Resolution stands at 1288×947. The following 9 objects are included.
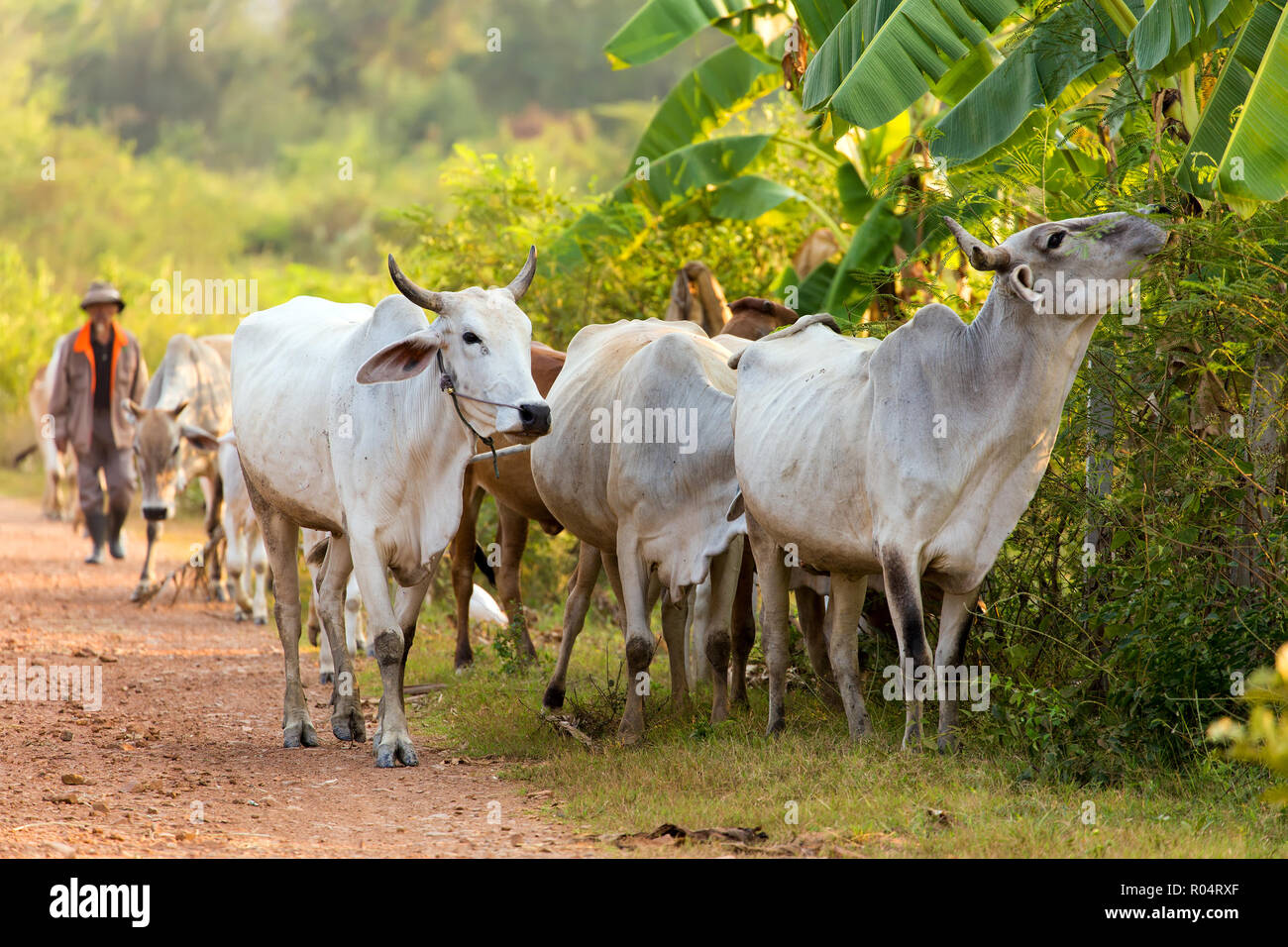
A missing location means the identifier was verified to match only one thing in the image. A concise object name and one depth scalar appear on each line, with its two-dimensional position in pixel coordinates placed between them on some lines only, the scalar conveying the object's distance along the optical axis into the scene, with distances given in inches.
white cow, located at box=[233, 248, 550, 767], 245.9
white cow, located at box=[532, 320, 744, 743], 262.7
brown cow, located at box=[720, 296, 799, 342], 352.8
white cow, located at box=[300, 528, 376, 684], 325.7
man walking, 527.8
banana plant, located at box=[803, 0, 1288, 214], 243.0
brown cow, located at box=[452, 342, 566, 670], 327.0
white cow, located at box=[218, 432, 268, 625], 433.1
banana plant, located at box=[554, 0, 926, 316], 411.5
